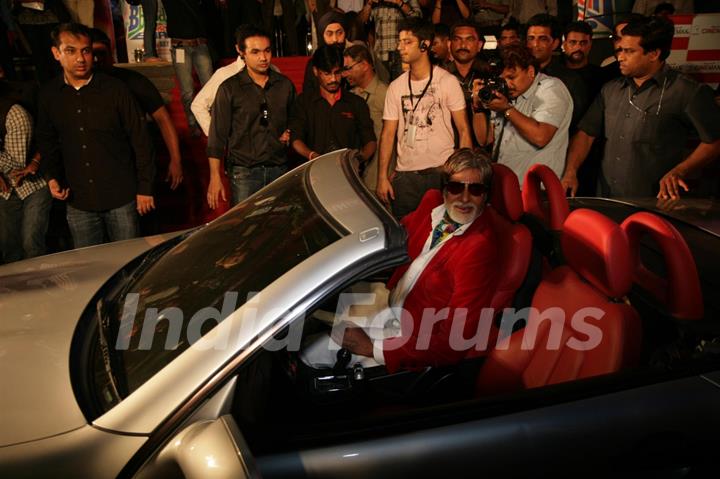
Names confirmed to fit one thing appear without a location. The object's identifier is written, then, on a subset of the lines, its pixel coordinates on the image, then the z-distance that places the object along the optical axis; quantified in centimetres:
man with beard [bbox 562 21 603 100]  479
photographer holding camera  362
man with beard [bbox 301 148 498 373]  217
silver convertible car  151
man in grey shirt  347
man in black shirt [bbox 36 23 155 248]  365
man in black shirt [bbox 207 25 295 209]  412
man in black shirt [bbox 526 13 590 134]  441
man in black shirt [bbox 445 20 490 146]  448
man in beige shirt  444
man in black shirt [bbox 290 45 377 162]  416
